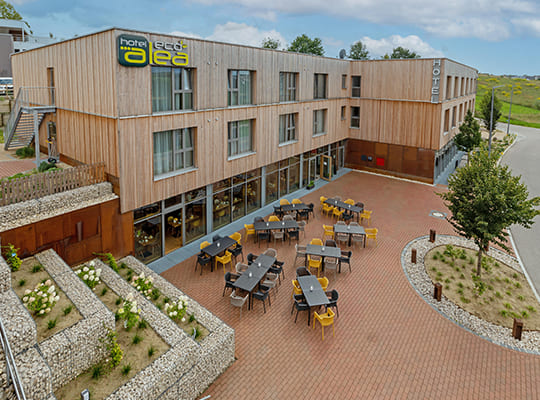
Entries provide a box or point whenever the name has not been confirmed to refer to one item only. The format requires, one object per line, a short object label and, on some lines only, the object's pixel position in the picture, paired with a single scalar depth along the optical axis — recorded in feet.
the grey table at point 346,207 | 65.98
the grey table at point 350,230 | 56.29
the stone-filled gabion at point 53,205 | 38.01
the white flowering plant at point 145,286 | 38.60
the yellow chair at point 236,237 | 53.60
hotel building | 44.65
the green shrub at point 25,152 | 69.67
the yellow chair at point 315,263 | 48.21
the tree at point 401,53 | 227.38
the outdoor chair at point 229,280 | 42.25
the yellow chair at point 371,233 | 57.68
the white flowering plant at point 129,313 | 31.24
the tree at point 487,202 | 43.57
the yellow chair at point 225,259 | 48.39
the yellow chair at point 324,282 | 43.43
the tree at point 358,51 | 227.81
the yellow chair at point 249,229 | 57.52
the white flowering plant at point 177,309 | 34.47
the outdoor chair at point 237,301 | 39.40
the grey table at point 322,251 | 48.67
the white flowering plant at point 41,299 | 30.17
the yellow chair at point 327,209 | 69.09
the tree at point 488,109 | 132.16
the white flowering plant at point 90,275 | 37.30
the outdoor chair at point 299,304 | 39.03
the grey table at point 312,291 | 38.86
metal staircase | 56.25
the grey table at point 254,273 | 41.27
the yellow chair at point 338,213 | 66.71
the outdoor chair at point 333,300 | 39.53
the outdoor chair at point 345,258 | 48.71
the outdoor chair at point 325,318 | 37.29
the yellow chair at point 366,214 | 65.85
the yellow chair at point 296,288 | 41.83
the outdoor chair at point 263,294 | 40.55
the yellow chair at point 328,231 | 60.03
